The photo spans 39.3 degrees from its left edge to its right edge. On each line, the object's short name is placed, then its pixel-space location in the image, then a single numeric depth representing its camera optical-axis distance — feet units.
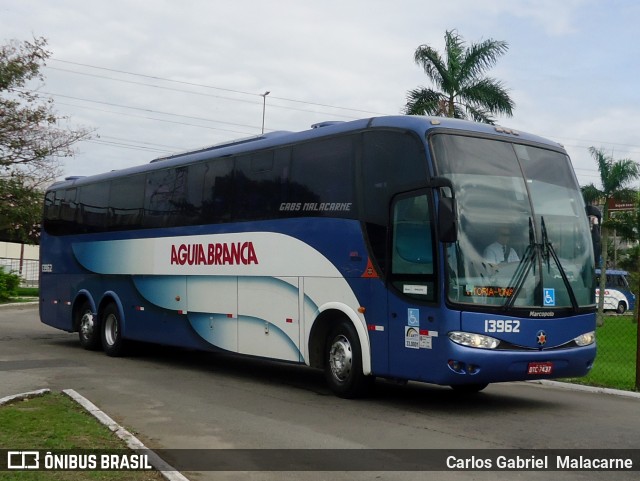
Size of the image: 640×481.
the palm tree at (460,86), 101.09
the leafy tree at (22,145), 108.58
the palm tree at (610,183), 136.36
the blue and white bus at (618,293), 185.37
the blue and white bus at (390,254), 35.53
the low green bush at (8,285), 135.44
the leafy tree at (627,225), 136.98
